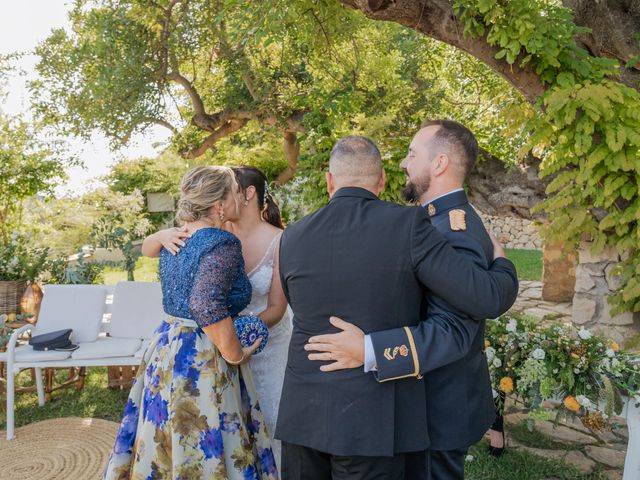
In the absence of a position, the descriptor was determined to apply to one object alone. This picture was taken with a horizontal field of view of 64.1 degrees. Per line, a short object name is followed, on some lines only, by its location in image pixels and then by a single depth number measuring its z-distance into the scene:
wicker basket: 6.23
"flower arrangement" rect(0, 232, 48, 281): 6.40
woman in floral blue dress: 2.19
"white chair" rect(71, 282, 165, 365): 5.16
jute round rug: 3.96
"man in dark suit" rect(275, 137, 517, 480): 1.66
